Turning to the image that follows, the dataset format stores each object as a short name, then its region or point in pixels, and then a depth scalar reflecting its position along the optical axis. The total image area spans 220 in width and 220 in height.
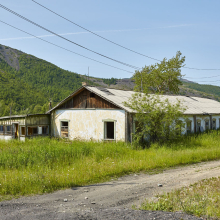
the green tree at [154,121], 15.98
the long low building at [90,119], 17.67
